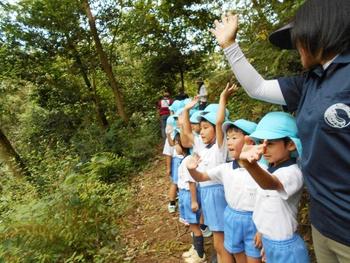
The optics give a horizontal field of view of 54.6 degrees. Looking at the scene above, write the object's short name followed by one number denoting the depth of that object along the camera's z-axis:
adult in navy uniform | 1.38
